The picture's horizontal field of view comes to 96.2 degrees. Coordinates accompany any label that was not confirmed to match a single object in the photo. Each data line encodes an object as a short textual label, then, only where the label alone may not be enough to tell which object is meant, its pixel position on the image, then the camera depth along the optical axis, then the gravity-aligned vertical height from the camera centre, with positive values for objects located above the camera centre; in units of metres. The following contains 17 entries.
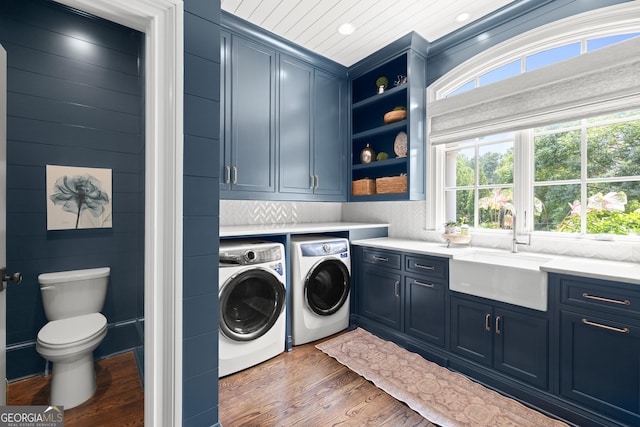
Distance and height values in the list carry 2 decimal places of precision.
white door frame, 1.26 +0.01
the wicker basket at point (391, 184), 2.92 +0.27
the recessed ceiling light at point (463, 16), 2.35 +1.61
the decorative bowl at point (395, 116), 2.91 +0.97
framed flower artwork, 2.08 +0.08
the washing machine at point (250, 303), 2.03 -0.72
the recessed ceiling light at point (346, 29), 2.51 +1.62
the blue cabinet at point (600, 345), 1.44 -0.71
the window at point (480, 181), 2.50 +0.27
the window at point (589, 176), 1.96 +0.26
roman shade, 1.78 +0.84
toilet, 1.71 -0.77
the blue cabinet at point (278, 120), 2.52 +0.90
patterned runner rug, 1.65 -1.19
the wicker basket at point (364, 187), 3.25 +0.26
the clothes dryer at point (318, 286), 2.47 -0.70
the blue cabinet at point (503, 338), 1.73 -0.84
